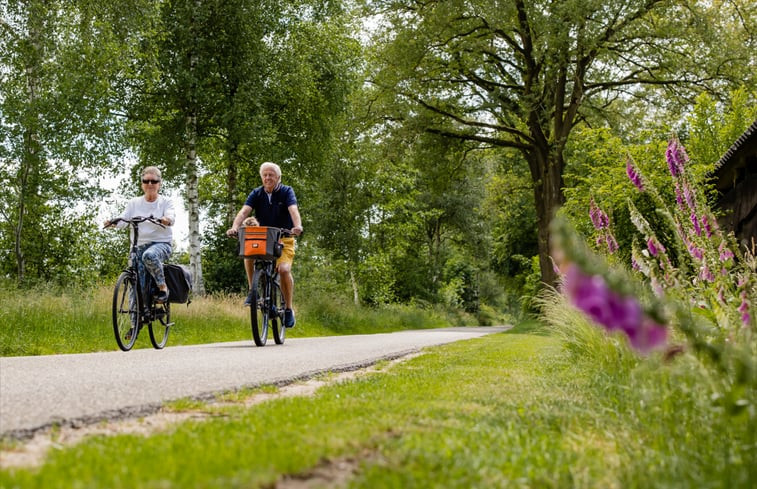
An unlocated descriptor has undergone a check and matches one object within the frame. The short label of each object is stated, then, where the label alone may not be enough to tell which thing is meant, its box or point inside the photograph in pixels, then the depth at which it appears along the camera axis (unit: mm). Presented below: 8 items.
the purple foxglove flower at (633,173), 6109
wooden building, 12602
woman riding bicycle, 8016
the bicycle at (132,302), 7625
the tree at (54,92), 16422
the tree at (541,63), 19641
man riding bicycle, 8898
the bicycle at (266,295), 8539
